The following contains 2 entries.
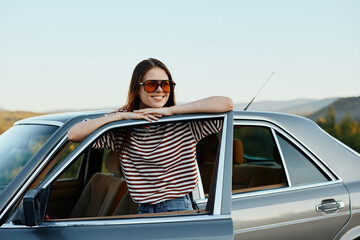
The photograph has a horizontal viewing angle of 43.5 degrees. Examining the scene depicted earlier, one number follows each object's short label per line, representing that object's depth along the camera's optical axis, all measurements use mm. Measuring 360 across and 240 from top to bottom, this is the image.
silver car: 1972
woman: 2242
